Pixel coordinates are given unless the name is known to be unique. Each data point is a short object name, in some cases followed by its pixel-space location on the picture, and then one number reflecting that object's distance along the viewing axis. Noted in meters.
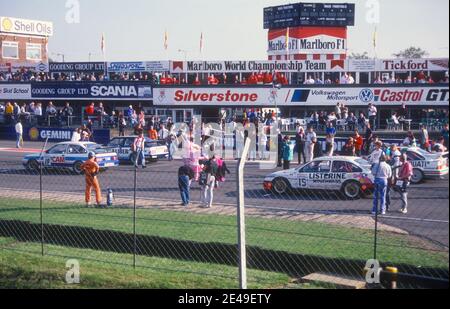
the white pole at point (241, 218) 6.15
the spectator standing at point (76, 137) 25.00
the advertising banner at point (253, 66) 36.25
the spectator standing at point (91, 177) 15.27
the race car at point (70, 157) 23.17
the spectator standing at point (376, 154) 14.98
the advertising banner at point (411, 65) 33.88
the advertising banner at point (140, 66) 44.37
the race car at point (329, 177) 16.89
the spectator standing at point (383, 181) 13.67
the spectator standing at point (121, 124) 31.08
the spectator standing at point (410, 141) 20.38
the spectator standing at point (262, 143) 26.33
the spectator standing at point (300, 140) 24.23
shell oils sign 63.84
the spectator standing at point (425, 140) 19.75
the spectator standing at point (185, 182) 15.45
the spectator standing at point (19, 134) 32.18
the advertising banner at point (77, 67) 52.25
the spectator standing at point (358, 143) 22.12
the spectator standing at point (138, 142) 23.11
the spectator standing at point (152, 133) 29.30
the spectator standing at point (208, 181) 15.25
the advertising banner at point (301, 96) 30.30
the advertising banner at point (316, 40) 43.38
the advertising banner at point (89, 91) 38.66
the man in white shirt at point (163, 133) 28.87
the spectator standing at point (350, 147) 21.22
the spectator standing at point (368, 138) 22.22
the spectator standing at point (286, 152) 21.67
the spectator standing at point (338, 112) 26.23
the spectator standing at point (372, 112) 26.52
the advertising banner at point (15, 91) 40.22
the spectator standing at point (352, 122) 26.56
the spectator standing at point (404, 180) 14.16
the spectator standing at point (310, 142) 23.06
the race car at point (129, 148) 25.97
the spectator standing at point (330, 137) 21.53
